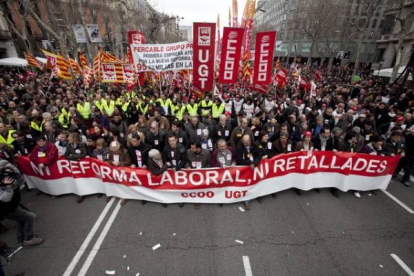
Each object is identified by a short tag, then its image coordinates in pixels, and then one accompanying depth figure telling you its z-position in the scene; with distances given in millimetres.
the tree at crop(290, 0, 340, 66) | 30038
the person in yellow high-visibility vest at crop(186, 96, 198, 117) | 8077
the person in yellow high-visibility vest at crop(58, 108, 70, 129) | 7535
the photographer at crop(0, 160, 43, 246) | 3209
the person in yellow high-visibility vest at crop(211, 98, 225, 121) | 8070
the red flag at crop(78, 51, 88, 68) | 13609
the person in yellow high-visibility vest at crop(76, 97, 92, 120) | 8258
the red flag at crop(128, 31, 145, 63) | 8823
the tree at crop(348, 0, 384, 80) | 17227
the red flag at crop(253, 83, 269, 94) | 7791
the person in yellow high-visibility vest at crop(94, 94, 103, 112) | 8586
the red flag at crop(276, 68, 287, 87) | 10922
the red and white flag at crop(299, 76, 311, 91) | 11967
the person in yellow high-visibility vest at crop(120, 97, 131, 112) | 8609
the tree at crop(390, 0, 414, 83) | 13823
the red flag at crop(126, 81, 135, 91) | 10380
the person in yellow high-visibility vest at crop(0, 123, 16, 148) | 5520
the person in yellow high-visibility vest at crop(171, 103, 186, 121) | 8227
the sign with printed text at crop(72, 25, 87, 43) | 15969
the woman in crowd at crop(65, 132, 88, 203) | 5055
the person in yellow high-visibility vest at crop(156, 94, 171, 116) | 8727
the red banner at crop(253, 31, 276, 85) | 6832
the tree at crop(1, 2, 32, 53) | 15353
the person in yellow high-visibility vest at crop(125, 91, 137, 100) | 10211
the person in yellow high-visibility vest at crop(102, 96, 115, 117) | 8672
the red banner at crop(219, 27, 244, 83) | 6266
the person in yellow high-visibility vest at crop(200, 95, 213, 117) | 8277
